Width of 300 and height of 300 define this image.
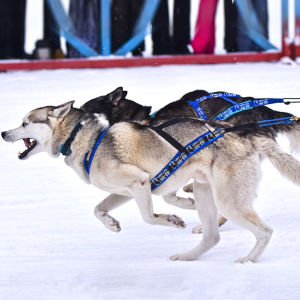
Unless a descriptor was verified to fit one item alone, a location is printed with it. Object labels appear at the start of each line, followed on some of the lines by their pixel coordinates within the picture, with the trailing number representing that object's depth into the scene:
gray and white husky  8.27
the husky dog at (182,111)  10.63
